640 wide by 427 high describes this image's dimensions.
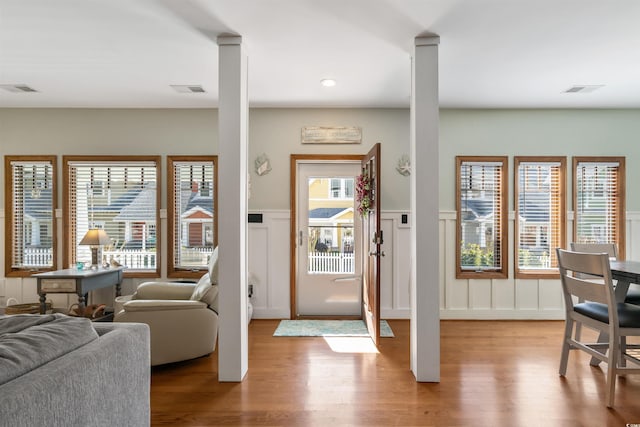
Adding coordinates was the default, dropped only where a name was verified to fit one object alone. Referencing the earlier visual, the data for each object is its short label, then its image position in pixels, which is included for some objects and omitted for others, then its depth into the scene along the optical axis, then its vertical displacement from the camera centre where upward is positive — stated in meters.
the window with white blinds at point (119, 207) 4.77 +0.07
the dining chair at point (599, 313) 2.50 -0.69
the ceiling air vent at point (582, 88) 3.99 +1.29
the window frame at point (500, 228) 4.76 -0.16
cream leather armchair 3.13 -0.88
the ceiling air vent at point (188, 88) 4.02 +1.30
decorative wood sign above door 4.78 +0.97
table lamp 4.32 -0.30
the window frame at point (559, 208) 4.75 +0.06
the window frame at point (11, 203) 4.73 +0.12
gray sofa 1.09 -0.51
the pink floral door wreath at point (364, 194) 4.14 +0.21
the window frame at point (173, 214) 4.71 -0.01
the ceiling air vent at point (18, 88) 4.00 +1.30
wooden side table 4.00 -0.73
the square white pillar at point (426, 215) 2.89 -0.01
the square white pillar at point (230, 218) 2.90 -0.04
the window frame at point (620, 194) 4.73 +0.23
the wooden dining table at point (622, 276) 2.61 -0.43
